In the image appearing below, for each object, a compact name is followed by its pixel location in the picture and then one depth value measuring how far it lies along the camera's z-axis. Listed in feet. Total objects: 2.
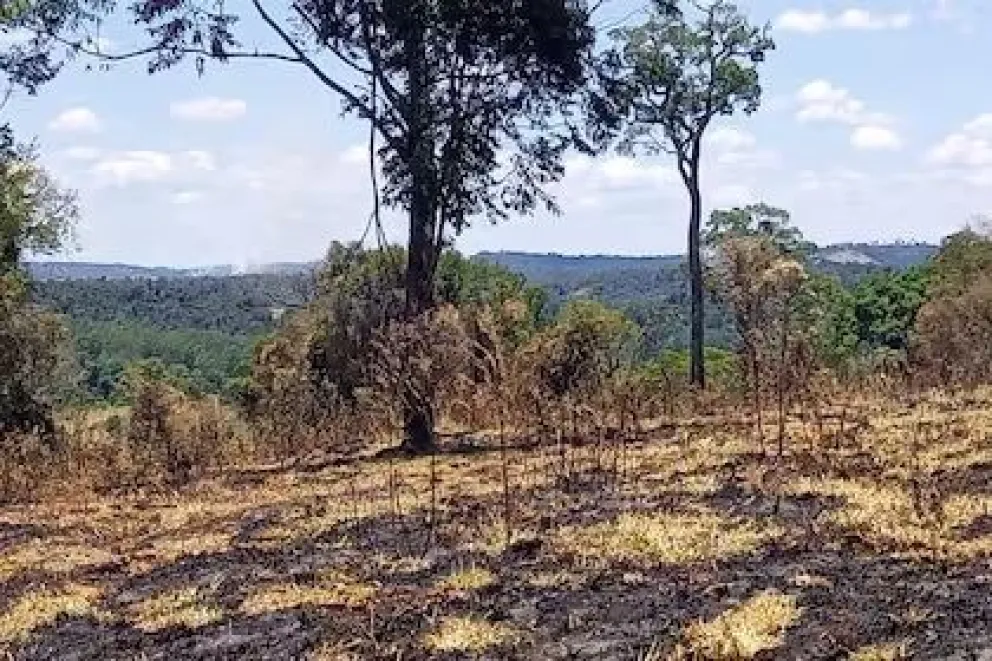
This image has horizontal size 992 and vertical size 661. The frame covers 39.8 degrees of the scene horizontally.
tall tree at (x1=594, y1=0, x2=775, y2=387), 91.25
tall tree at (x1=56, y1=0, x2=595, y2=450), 50.24
